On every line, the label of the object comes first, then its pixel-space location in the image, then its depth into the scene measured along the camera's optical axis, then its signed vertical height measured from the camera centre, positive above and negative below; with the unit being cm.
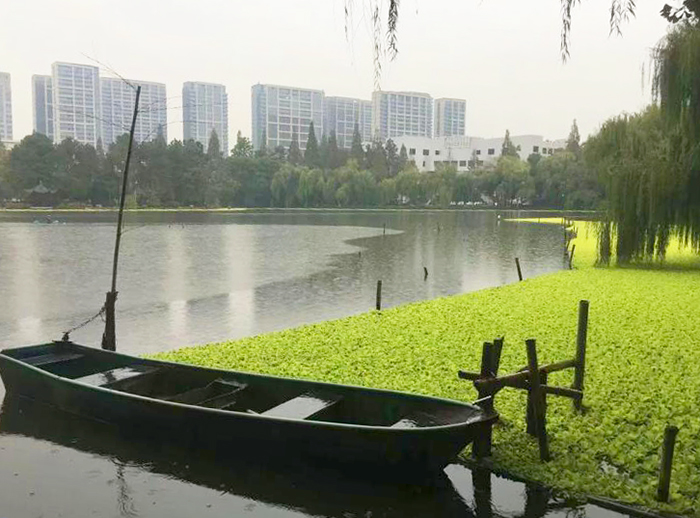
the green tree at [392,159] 8406 +627
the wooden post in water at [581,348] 575 -124
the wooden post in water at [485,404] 467 -142
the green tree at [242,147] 8611 +774
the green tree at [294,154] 8706 +690
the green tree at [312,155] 8244 +645
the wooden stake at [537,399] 477 -142
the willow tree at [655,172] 1357 +100
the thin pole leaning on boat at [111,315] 845 -149
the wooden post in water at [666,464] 406 -163
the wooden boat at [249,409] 455 -169
